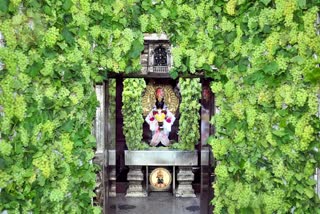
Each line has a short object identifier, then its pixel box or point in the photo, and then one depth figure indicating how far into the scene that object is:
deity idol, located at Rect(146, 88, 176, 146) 7.95
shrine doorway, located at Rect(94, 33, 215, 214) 7.03
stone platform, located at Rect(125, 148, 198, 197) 7.43
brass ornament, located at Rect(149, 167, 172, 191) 7.59
